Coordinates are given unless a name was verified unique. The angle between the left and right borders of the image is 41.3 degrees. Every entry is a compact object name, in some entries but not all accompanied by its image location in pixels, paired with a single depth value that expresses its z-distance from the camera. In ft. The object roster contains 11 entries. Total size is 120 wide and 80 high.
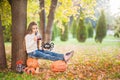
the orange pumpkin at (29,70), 16.74
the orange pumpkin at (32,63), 17.04
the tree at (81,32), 51.30
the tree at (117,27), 48.19
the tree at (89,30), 65.07
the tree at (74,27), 66.17
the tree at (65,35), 57.83
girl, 17.08
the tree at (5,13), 21.87
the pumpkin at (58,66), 17.02
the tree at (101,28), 49.64
